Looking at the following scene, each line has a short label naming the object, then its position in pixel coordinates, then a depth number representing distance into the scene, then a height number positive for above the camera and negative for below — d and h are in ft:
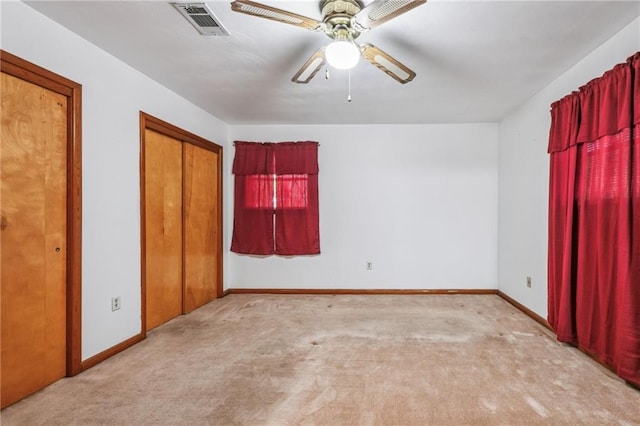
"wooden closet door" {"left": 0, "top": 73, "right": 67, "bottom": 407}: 5.93 -0.60
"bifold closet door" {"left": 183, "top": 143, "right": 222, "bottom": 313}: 11.67 -0.72
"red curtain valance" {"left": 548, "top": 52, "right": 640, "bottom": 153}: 6.48 +2.45
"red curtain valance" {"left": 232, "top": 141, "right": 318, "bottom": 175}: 14.06 +2.29
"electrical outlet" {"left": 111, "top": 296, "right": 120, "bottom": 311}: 8.06 -2.51
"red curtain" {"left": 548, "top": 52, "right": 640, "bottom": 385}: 6.48 -0.23
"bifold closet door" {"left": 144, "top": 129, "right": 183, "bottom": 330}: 9.86 -0.65
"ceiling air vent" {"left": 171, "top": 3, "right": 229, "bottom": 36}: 5.95 +3.86
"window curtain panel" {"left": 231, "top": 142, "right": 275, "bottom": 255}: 14.19 +0.43
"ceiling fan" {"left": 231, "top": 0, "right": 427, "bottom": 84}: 4.81 +3.16
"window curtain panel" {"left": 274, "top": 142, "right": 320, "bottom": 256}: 14.07 +0.66
